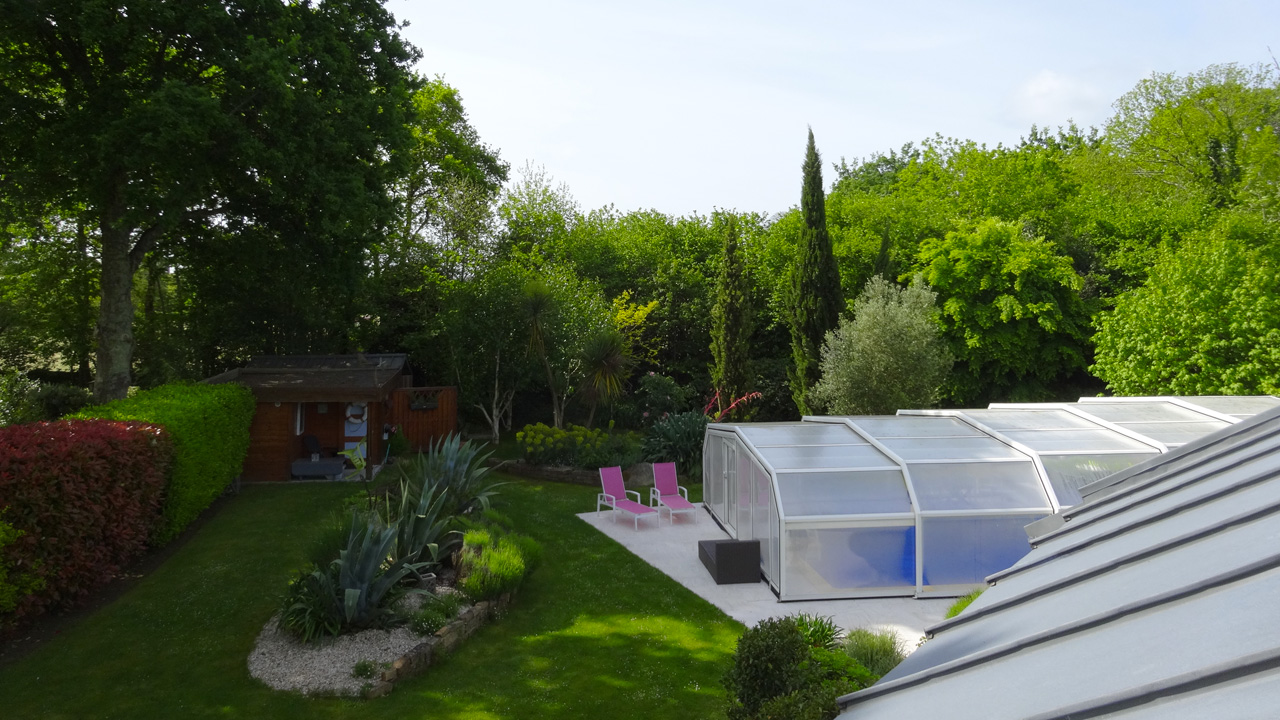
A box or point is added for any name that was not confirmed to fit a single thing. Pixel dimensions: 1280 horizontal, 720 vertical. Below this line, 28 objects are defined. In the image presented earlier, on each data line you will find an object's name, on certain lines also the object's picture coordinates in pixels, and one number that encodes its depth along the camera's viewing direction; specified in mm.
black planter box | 10641
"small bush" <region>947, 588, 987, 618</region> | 7978
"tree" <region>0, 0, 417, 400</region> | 12875
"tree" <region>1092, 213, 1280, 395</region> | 14711
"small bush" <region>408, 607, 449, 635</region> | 8141
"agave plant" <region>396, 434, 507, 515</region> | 11852
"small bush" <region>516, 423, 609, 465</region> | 18047
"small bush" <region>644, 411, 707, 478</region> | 17609
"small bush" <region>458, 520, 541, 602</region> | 9250
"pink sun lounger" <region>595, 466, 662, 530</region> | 13930
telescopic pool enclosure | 9914
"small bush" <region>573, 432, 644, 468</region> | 17656
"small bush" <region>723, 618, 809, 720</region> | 5793
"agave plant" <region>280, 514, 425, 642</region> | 7934
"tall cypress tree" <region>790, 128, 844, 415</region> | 20094
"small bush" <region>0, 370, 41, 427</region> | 15766
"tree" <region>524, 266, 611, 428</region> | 19422
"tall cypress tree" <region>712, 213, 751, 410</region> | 20156
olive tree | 16328
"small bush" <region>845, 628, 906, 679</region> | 7246
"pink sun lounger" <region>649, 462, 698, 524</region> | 14320
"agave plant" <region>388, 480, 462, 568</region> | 9359
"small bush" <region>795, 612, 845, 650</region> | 7445
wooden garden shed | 15930
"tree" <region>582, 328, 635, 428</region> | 19500
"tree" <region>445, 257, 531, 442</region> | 19500
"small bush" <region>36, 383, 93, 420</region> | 18875
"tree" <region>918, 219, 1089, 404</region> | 21766
